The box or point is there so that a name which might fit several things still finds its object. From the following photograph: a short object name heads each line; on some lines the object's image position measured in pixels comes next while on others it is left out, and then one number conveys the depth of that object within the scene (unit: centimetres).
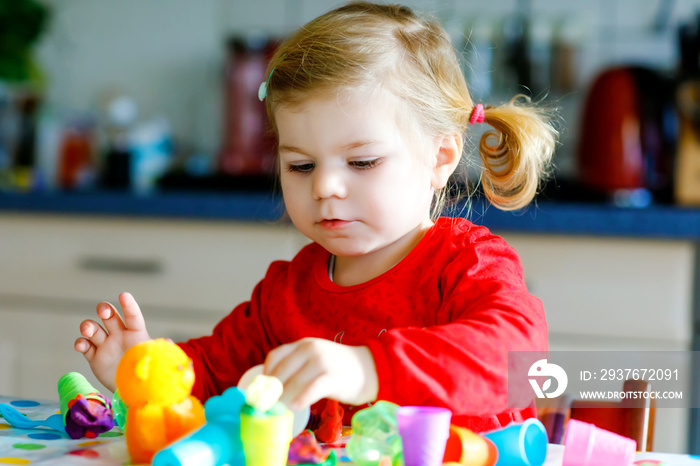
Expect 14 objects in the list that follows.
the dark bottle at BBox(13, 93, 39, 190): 214
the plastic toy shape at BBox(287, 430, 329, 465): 78
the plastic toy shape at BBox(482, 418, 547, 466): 79
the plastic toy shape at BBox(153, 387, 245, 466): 74
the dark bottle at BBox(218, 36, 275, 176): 208
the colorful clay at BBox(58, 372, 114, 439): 85
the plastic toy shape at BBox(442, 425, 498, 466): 78
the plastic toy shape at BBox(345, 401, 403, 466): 77
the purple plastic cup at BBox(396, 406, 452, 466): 76
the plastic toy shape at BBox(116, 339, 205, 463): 79
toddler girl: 90
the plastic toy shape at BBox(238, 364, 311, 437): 78
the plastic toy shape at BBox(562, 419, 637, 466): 79
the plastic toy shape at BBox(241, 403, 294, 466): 75
